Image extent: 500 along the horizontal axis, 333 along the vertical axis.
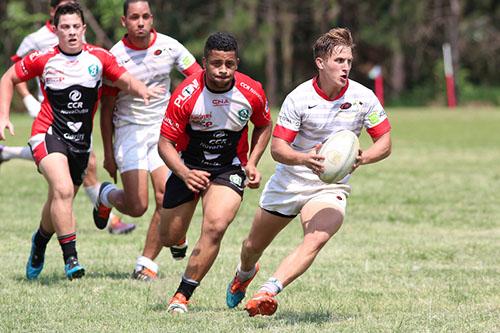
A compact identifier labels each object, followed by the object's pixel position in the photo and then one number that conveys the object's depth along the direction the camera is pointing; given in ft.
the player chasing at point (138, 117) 58.95
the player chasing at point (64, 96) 55.93
